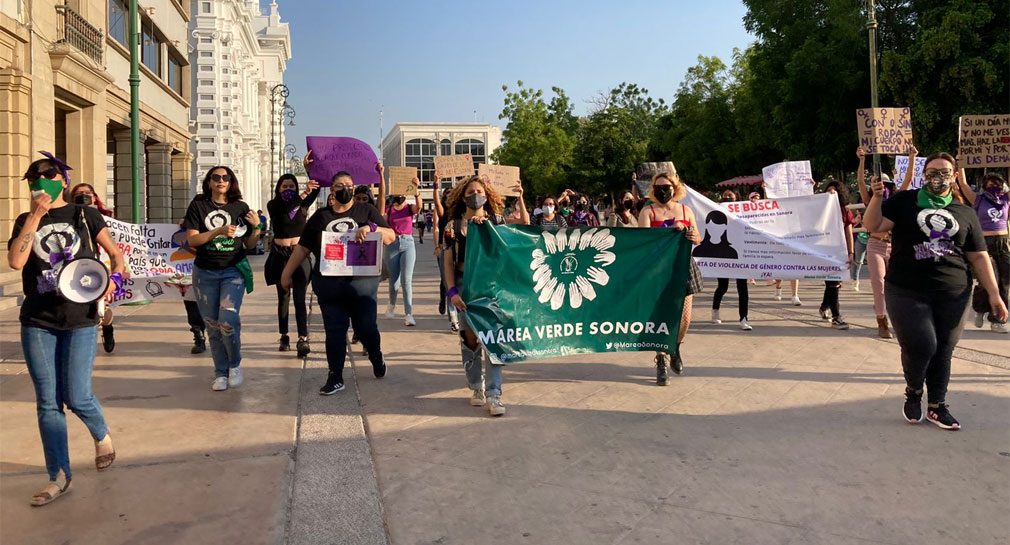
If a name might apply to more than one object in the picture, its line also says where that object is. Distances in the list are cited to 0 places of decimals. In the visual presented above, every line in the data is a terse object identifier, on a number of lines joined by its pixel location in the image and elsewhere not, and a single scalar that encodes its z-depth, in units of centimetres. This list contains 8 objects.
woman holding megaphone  420
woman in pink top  1059
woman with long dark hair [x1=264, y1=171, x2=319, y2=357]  824
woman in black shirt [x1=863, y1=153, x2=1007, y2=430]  529
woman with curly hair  586
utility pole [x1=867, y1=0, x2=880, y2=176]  1916
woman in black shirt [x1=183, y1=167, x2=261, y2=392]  655
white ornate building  5334
